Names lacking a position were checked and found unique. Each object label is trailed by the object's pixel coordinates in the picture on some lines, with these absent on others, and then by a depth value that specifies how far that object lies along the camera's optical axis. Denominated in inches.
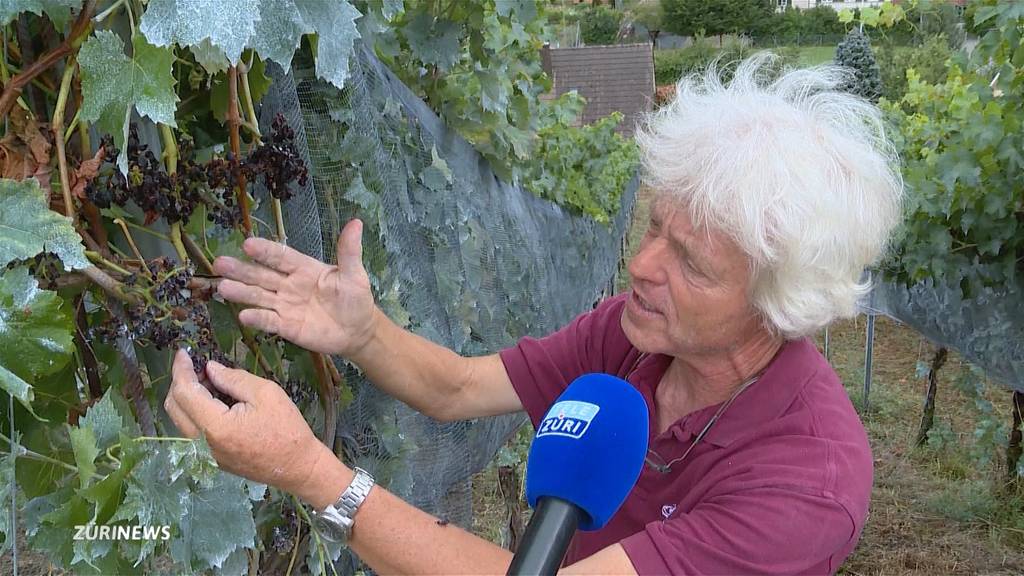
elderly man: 54.0
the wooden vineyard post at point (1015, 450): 204.4
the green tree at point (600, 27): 1621.6
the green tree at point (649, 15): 1728.6
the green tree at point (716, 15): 1688.0
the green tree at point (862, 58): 642.8
